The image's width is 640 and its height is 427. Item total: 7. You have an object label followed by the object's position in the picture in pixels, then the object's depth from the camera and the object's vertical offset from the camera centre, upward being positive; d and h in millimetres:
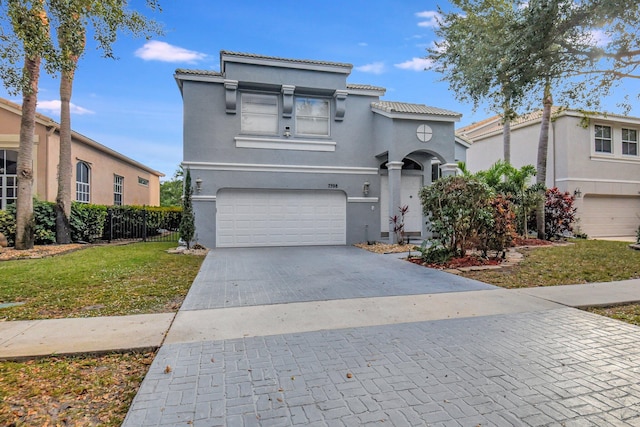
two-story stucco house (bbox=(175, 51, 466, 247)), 13570 +2618
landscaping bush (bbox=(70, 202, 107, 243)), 14156 -333
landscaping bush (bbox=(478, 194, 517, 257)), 9633 -444
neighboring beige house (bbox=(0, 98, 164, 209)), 15273 +2462
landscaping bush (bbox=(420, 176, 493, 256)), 9477 +119
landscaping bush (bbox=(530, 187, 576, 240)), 15523 -6
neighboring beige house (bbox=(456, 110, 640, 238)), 17625 +2613
